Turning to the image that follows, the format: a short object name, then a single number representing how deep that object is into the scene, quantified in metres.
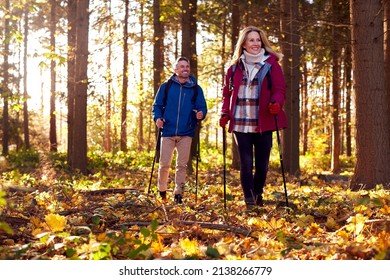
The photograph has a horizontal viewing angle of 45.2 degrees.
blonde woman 5.57
